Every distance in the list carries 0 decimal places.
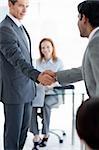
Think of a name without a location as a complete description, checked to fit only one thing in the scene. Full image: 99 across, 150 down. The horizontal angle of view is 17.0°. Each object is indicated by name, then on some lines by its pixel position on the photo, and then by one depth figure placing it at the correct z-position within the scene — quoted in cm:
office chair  334
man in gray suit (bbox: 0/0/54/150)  241
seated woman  354
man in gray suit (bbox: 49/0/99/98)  168
